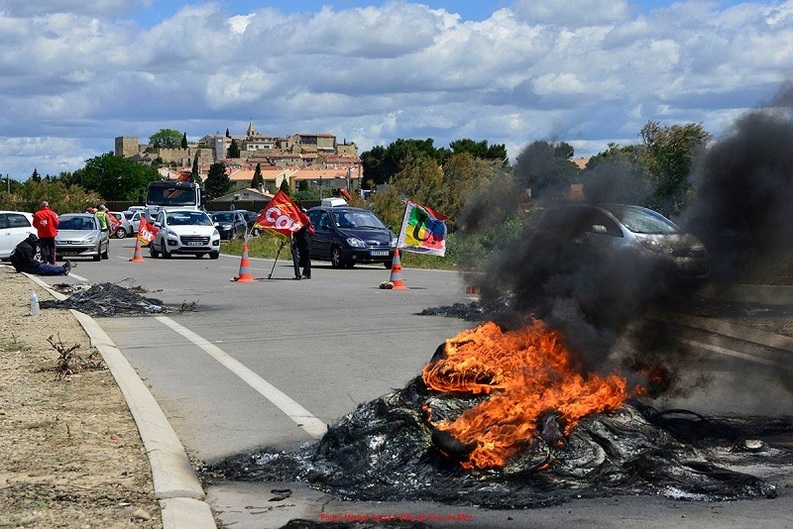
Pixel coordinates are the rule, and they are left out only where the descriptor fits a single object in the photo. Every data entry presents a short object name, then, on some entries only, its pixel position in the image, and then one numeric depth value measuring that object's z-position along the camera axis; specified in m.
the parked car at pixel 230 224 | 57.06
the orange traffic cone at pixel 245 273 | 24.35
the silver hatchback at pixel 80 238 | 34.47
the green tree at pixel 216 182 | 141.50
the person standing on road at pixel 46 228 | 28.33
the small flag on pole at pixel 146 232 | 36.66
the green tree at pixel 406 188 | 39.28
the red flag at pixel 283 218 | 25.22
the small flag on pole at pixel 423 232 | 24.27
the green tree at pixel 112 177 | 142.62
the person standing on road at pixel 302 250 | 24.75
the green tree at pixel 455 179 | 27.91
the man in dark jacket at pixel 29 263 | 27.30
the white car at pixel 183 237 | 36.25
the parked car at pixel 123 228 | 64.39
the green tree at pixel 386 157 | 95.56
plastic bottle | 16.25
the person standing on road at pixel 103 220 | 36.72
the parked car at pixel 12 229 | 32.91
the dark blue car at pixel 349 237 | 29.33
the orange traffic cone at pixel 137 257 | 34.59
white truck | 49.69
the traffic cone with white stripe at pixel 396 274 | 21.77
